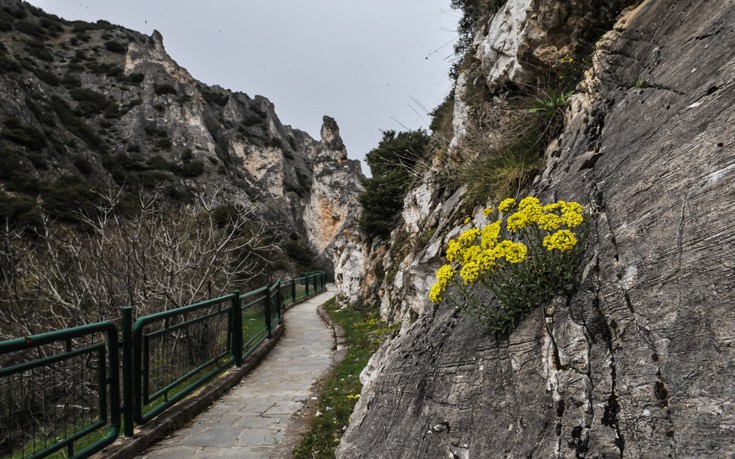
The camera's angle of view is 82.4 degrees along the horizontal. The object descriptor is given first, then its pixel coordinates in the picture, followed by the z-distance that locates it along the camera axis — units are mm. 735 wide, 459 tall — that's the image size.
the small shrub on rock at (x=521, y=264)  2566
